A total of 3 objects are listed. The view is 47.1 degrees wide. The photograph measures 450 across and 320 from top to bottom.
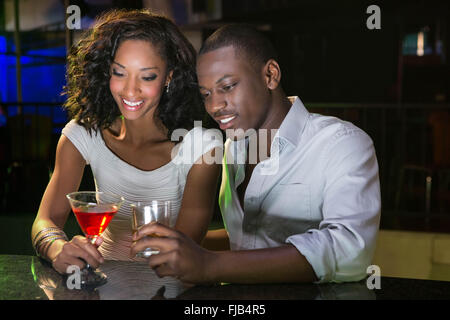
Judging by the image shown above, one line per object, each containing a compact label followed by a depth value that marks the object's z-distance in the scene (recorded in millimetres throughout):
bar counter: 1172
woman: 1947
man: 1258
